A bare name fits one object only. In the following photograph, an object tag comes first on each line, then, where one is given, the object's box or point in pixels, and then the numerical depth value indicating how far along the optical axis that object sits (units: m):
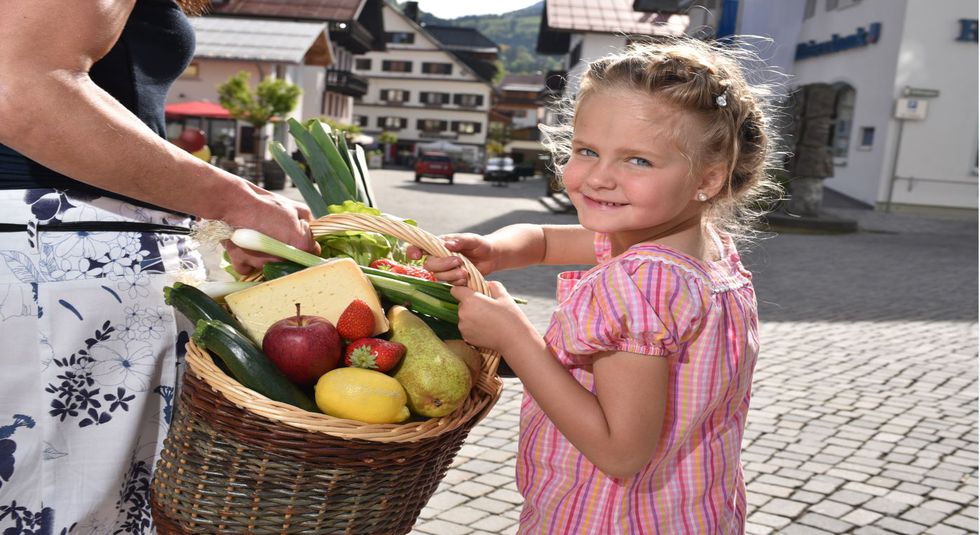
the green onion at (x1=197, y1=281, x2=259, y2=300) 1.86
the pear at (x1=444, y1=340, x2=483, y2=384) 1.84
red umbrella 26.36
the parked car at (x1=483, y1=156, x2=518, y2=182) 42.22
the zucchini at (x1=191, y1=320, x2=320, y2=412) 1.53
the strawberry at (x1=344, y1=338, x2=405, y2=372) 1.61
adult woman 1.51
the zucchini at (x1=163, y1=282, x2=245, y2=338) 1.68
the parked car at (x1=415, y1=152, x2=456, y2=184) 37.88
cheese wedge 1.74
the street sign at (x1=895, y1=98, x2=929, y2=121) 23.81
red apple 1.59
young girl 1.54
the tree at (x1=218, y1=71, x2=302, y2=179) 25.69
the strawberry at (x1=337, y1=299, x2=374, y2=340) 1.69
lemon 1.52
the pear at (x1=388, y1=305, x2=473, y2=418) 1.63
